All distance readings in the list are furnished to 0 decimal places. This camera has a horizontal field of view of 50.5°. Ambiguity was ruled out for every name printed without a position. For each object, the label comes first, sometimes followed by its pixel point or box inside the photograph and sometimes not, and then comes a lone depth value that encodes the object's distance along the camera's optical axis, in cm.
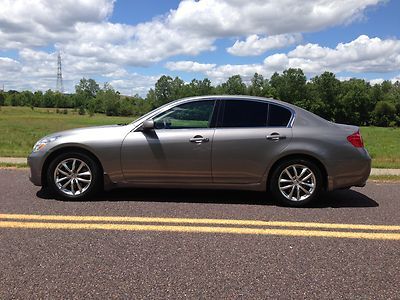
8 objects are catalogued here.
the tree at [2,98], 14912
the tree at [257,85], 11562
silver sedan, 584
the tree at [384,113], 9475
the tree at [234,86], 11594
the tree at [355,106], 9738
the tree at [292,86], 10400
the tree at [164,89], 12531
